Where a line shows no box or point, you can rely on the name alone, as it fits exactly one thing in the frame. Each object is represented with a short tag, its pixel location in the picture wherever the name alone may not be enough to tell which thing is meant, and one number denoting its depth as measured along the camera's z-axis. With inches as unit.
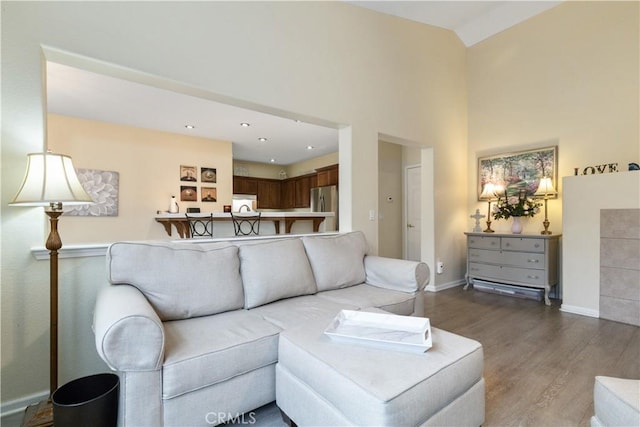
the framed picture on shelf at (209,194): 225.6
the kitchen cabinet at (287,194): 319.0
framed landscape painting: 153.6
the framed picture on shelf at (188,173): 215.0
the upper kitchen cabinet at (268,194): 318.7
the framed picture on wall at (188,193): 215.3
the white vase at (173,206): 207.0
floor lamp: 59.0
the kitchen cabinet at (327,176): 250.1
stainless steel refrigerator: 233.9
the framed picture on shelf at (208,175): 224.9
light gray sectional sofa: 50.0
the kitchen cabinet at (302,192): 294.7
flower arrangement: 152.5
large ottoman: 42.1
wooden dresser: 141.6
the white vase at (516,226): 153.7
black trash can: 48.9
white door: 213.6
